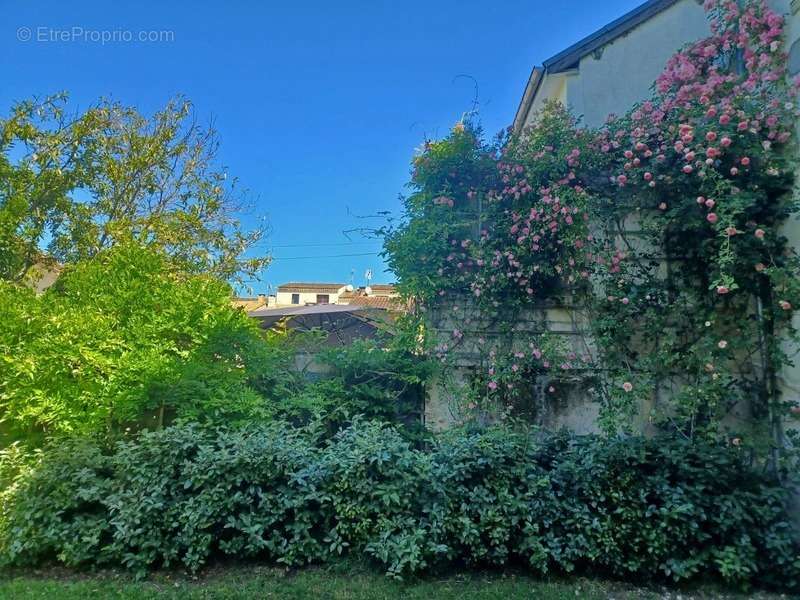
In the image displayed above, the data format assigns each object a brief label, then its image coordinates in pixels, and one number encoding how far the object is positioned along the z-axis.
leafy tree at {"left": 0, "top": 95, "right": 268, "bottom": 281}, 6.70
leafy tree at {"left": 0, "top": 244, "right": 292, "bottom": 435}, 4.38
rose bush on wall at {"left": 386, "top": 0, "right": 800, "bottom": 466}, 4.11
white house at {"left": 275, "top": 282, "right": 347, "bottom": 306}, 31.64
